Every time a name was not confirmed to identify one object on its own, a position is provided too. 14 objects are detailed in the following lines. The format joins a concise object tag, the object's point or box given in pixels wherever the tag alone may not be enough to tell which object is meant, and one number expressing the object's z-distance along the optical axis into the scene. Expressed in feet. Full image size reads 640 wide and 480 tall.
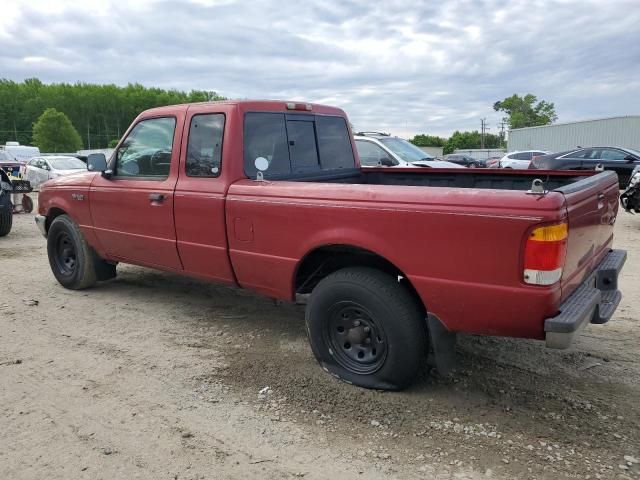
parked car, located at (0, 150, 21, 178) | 69.10
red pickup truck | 9.29
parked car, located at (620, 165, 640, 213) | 31.50
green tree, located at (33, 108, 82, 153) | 234.58
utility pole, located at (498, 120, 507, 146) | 316.81
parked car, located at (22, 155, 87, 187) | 63.82
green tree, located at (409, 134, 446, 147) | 344.08
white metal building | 120.98
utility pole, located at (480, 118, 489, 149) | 282.40
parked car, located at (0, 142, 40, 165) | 93.32
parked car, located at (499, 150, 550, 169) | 75.09
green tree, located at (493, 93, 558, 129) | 306.76
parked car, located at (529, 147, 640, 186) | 52.60
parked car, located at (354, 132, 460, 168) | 33.24
